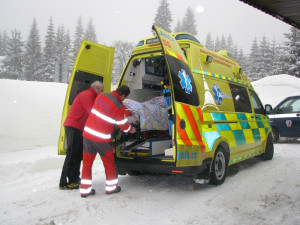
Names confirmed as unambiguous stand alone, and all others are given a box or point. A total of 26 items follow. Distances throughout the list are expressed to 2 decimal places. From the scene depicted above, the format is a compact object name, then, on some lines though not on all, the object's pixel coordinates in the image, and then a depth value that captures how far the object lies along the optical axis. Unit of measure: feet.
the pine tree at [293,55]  90.33
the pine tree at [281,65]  95.24
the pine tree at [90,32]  170.33
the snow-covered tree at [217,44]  182.54
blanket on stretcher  14.55
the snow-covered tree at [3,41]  244.73
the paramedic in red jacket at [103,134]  13.24
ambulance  12.47
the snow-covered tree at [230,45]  179.73
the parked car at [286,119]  29.45
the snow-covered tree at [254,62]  142.03
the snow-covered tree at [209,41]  169.81
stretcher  14.33
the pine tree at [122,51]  143.74
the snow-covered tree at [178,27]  160.15
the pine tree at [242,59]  164.04
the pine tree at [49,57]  141.96
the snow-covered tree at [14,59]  145.79
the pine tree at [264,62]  138.31
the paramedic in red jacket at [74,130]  14.38
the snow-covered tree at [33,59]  144.05
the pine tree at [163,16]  126.33
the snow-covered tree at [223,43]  177.74
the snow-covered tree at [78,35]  162.18
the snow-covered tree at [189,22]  150.92
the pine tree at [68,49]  155.84
